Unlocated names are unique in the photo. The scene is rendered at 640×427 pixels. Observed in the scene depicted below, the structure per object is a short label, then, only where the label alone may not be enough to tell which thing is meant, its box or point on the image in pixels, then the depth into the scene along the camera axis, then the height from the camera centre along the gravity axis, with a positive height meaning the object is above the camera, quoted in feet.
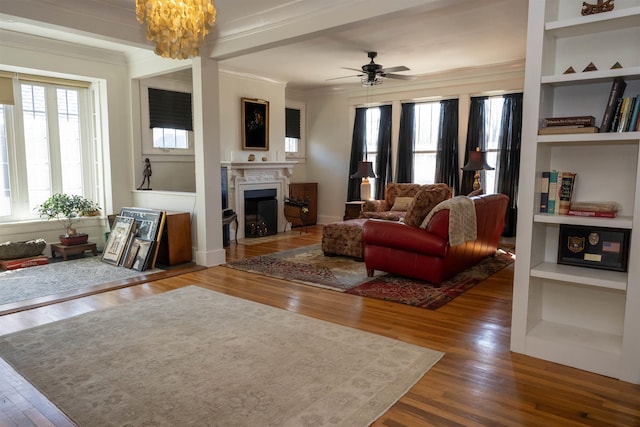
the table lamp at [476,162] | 20.79 +0.31
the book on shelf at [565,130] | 8.33 +0.78
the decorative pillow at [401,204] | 22.18 -1.88
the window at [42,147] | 17.37 +0.72
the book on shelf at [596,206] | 8.48 -0.74
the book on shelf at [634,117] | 7.91 +0.98
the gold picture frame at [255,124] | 23.58 +2.37
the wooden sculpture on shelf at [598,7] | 7.95 +3.05
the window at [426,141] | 24.03 +1.51
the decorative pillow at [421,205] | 13.78 -1.21
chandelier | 8.44 +2.89
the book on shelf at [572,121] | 8.39 +0.96
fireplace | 23.04 -0.77
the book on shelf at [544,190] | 9.07 -0.44
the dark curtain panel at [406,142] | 24.72 +1.49
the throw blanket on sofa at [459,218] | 13.12 -1.57
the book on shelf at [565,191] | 8.95 -0.45
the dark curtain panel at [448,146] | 23.13 +1.19
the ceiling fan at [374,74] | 18.57 +4.11
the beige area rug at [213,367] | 6.91 -3.96
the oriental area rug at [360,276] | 13.16 -3.89
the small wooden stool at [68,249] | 17.72 -3.55
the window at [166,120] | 20.08 +2.20
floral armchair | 22.11 -1.81
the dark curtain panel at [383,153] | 25.73 +0.87
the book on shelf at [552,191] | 9.00 -0.47
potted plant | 17.51 -1.93
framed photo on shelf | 8.46 -1.58
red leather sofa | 13.34 -2.65
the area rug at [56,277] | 13.33 -3.97
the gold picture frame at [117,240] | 17.22 -3.10
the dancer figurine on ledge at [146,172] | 20.02 -0.32
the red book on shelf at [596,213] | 8.35 -0.87
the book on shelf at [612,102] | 8.11 +1.28
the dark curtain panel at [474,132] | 22.21 +1.89
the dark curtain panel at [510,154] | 21.13 +0.72
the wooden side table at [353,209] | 23.89 -2.36
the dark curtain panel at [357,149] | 26.86 +1.14
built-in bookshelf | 8.05 -0.33
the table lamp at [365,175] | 23.91 -0.43
